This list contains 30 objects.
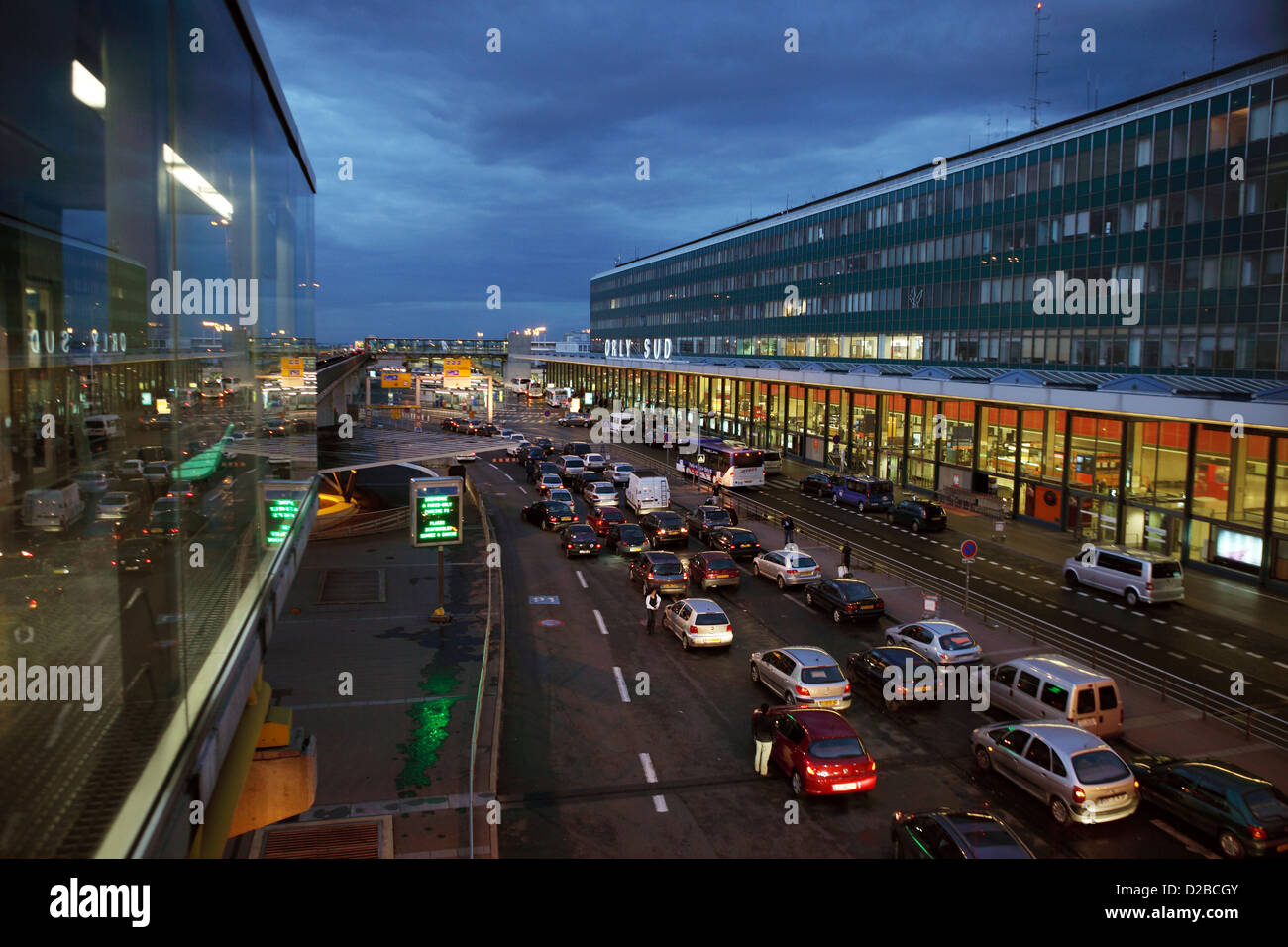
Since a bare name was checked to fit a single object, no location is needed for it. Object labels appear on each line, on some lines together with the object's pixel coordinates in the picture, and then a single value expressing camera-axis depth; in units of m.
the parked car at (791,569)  27.64
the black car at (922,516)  37.22
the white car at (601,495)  42.87
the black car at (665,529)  34.78
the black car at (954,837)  10.40
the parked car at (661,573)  26.78
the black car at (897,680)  17.91
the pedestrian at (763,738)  14.70
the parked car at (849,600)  23.75
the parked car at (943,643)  19.27
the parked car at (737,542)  32.28
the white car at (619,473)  52.12
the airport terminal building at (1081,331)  31.89
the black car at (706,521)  35.94
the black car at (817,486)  46.91
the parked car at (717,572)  27.48
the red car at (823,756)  13.62
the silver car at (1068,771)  12.70
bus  48.72
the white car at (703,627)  21.59
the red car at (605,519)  36.66
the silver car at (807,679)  17.16
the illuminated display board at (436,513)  25.92
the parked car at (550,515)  38.97
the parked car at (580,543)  33.16
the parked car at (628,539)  33.44
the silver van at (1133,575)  25.17
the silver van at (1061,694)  15.70
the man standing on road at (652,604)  23.25
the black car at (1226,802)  11.55
